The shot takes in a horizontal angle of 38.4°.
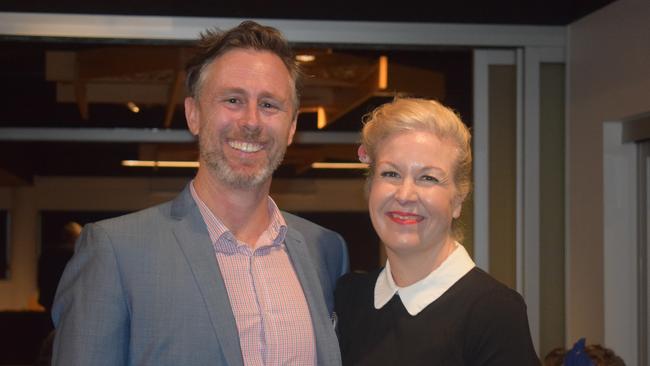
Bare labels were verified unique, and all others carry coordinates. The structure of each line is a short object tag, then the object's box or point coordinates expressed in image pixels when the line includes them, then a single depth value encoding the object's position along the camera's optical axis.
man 2.12
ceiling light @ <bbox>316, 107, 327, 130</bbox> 5.36
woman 2.12
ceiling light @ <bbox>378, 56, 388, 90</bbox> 4.86
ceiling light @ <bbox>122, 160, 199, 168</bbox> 5.94
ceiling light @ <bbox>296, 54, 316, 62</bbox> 4.52
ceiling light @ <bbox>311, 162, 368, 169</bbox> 6.06
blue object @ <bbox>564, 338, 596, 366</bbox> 2.89
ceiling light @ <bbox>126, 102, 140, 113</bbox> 5.33
